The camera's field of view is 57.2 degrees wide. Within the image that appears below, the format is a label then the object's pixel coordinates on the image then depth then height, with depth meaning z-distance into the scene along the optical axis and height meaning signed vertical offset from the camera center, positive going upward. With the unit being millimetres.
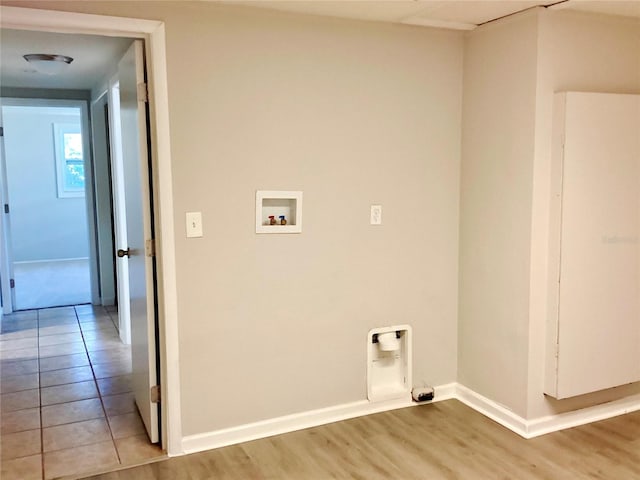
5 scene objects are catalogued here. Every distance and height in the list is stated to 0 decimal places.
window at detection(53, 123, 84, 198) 8945 +547
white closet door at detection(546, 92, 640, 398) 2900 -280
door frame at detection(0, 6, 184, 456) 2432 +177
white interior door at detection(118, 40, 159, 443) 2740 -155
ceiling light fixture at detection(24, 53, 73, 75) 4004 +944
